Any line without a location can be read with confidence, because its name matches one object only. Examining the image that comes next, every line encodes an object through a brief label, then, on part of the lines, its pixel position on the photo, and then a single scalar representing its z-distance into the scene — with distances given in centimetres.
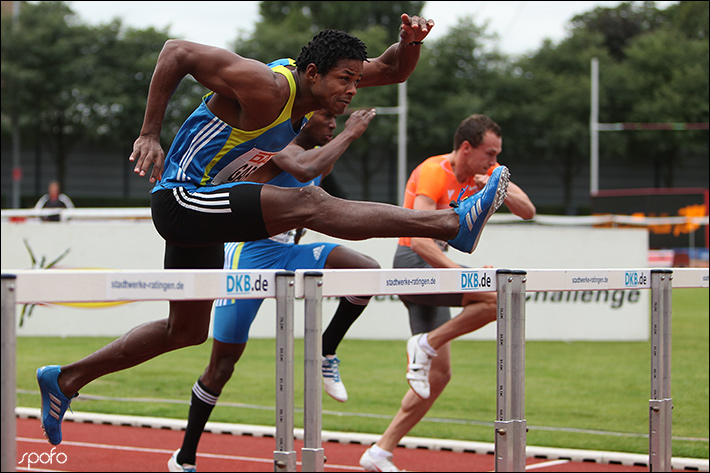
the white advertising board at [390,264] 2239
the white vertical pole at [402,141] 6112
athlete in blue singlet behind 947
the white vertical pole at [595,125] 6404
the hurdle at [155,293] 437
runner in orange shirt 1039
